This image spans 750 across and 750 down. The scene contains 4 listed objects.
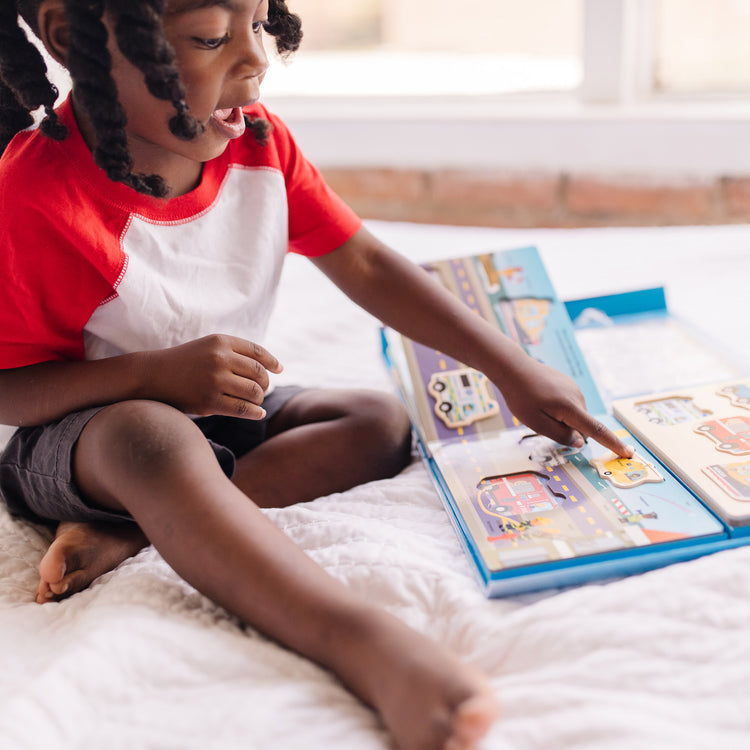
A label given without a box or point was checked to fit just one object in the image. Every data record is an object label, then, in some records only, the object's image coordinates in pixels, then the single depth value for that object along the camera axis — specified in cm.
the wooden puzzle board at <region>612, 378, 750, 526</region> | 62
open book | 58
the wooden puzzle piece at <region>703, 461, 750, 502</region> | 62
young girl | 52
